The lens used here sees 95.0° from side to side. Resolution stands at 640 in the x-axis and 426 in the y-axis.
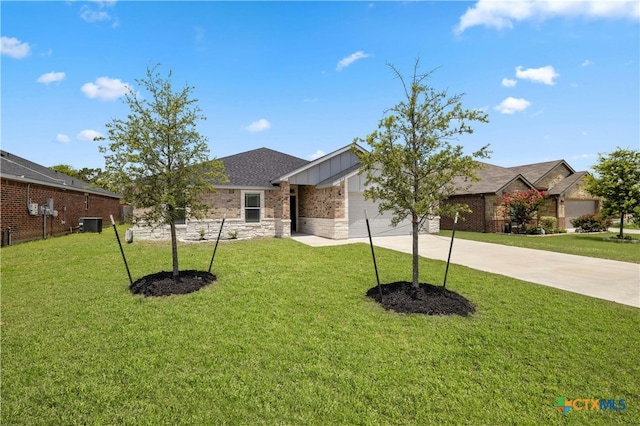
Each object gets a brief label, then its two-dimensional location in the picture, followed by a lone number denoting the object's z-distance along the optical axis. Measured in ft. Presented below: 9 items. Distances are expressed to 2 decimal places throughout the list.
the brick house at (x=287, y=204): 50.08
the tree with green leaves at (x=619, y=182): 48.93
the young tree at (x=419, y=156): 18.47
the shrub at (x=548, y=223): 65.59
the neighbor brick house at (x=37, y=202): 45.16
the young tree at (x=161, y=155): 21.43
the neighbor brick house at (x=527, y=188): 64.90
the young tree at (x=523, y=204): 62.39
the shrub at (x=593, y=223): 69.62
